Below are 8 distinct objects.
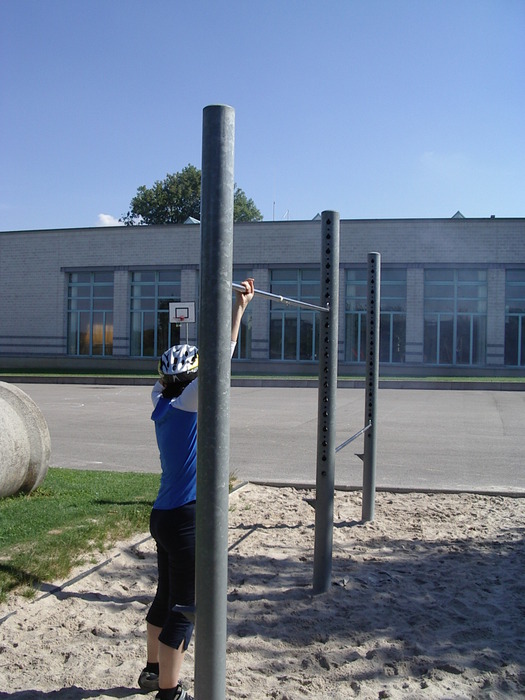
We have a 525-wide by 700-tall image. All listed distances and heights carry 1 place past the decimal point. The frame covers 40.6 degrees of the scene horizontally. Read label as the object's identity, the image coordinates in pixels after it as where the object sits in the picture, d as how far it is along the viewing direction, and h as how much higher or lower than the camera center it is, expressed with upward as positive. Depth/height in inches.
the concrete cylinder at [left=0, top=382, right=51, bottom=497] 250.7 -39.2
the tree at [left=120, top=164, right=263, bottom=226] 2672.2 +530.3
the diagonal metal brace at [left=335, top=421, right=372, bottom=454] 215.7 -29.7
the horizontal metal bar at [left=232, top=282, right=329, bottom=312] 117.1 +8.9
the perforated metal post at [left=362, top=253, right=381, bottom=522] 255.0 -6.2
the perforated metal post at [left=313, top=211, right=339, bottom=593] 179.0 -16.4
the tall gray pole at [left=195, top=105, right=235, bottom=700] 90.7 -8.2
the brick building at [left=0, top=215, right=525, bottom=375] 1268.5 +92.3
